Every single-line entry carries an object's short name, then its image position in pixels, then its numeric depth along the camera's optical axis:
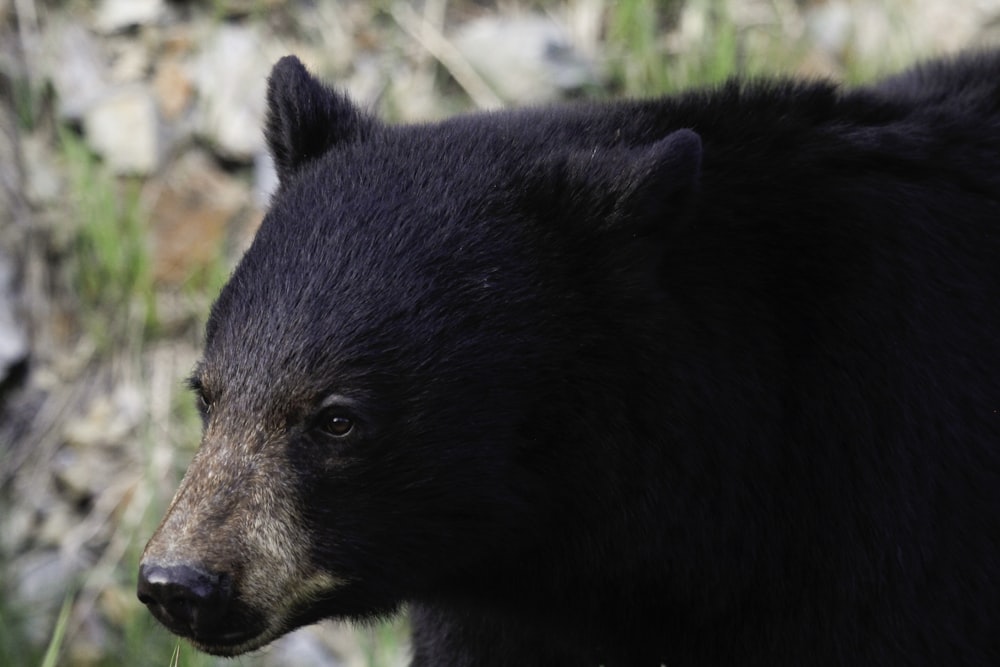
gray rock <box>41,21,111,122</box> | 13.58
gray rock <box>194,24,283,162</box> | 13.77
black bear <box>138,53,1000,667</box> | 5.71
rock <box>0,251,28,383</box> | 12.50
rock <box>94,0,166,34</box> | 14.19
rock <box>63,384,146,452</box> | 12.61
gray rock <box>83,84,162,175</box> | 13.44
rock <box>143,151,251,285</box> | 13.24
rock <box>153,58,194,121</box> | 13.85
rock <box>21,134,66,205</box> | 13.20
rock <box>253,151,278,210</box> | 13.38
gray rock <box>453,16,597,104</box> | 13.68
